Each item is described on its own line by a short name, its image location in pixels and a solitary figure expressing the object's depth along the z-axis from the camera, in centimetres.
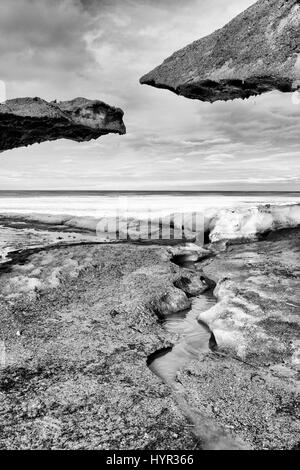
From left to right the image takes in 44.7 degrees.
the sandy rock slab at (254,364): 375
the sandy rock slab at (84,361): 354
